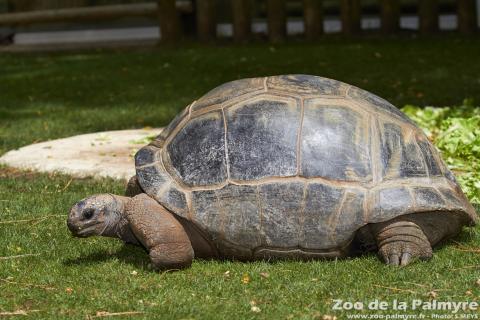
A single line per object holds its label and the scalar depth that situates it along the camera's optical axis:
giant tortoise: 8.35
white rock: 12.70
